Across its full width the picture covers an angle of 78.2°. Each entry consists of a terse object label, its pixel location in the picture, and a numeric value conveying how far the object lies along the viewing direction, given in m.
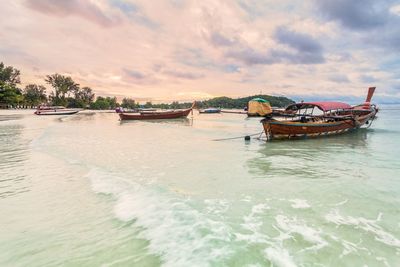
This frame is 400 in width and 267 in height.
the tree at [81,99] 101.41
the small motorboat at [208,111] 94.79
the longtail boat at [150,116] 49.12
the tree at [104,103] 113.07
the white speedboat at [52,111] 59.90
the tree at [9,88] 63.28
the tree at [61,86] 88.81
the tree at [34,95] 86.00
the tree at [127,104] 131.25
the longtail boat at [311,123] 18.47
